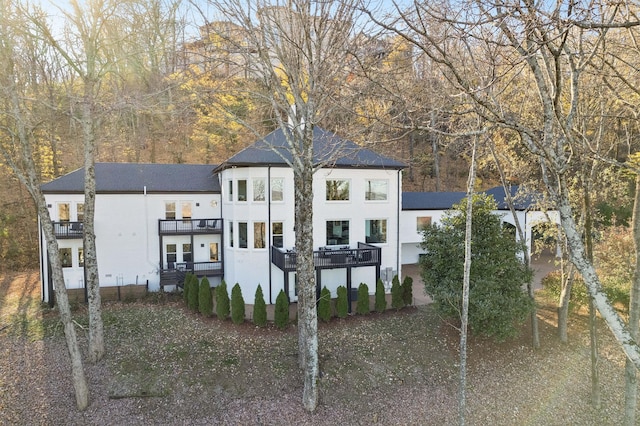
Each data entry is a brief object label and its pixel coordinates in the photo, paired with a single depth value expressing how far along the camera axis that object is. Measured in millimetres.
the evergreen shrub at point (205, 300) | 14227
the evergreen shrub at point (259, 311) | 13156
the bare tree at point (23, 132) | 8289
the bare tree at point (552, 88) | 3818
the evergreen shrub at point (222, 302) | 13746
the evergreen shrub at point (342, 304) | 13984
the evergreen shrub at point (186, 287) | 15652
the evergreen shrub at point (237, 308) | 13305
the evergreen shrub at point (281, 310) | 12922
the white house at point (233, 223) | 15906
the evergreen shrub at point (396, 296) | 14875
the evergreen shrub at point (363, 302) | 14453
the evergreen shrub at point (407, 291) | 15188
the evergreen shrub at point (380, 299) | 14422
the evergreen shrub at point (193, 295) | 15016
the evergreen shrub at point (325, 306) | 13469
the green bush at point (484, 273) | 10914
